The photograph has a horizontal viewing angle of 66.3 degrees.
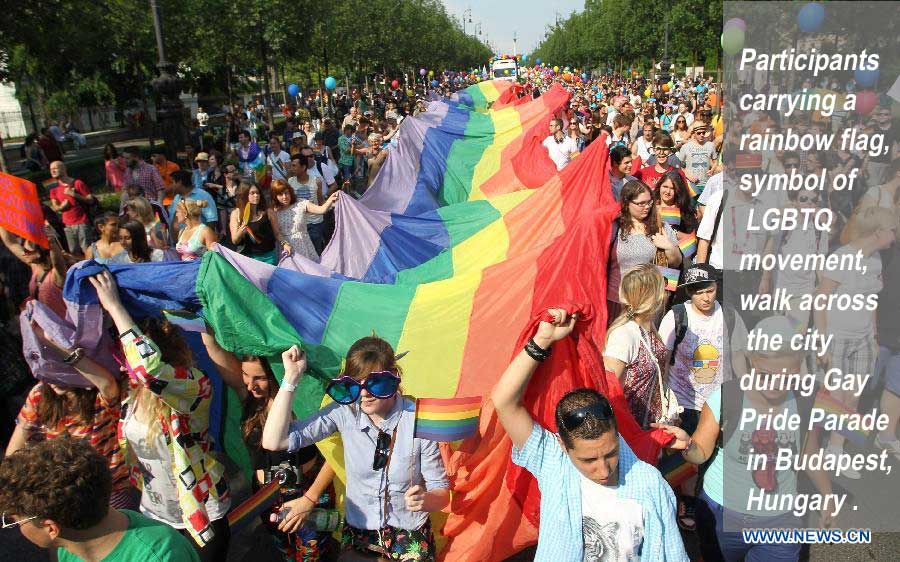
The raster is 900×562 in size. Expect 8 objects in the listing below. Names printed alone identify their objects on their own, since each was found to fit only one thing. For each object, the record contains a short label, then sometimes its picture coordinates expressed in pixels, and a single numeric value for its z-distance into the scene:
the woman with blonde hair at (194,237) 6.01
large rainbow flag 3.40
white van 48.03
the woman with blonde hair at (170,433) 3.12
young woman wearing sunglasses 2.81
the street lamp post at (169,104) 11.88
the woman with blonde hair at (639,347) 3.55
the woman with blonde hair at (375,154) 10.66
